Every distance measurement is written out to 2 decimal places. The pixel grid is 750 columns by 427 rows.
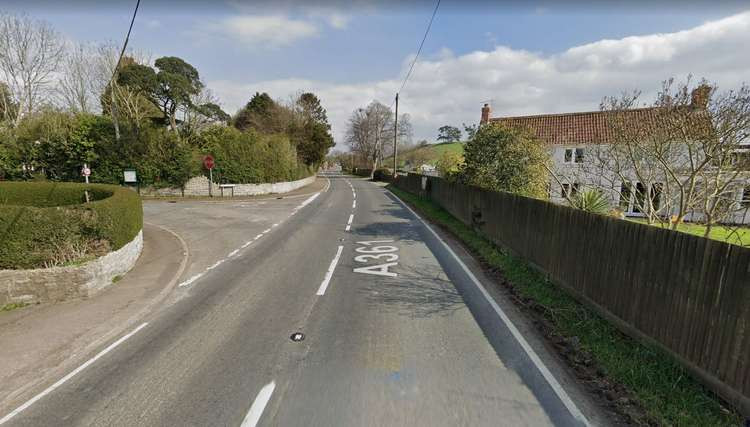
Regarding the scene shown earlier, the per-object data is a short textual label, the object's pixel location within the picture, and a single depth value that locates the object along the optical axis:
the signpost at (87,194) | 10.37
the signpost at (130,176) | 19.23
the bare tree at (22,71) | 23.02
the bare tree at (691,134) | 5.64
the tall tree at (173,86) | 25.55
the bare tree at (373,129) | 62.84
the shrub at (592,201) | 8.34
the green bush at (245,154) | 22.95
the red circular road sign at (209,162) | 21.20
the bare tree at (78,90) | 27.33
